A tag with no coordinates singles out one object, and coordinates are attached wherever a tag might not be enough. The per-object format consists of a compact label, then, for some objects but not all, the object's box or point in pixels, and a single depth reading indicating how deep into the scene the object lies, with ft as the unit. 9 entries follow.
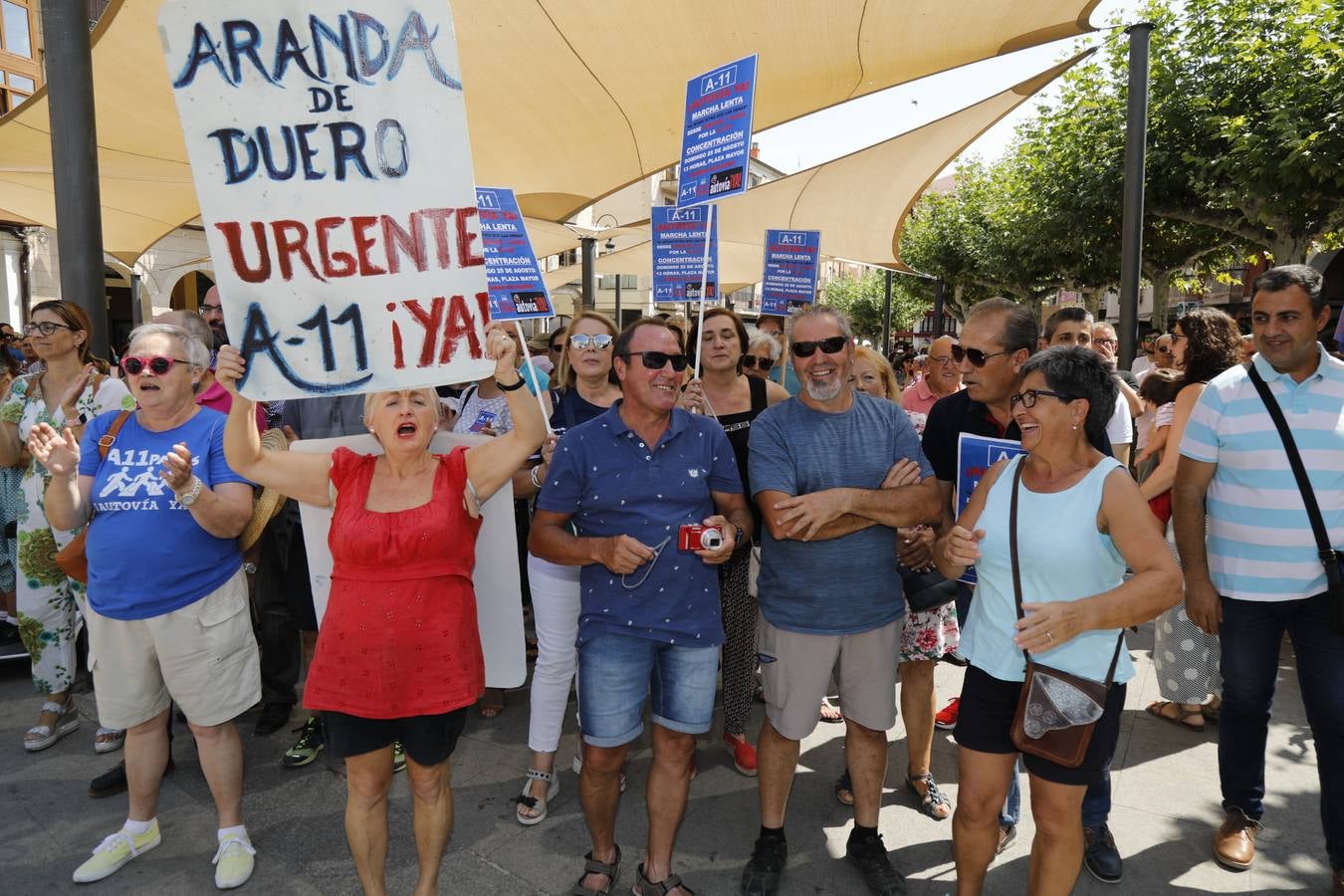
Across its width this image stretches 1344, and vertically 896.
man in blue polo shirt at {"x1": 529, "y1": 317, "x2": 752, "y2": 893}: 8.60
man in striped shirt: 8.95
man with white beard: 9.00
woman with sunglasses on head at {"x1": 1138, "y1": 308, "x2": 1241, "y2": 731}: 12.57
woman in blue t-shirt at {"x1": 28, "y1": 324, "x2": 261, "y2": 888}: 9.28
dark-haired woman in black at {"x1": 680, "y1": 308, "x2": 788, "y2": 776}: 12.20
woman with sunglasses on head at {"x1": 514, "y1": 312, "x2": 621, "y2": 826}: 10.93
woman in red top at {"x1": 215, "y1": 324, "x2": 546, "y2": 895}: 7.89
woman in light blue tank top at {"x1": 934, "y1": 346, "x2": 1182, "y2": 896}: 6.98
